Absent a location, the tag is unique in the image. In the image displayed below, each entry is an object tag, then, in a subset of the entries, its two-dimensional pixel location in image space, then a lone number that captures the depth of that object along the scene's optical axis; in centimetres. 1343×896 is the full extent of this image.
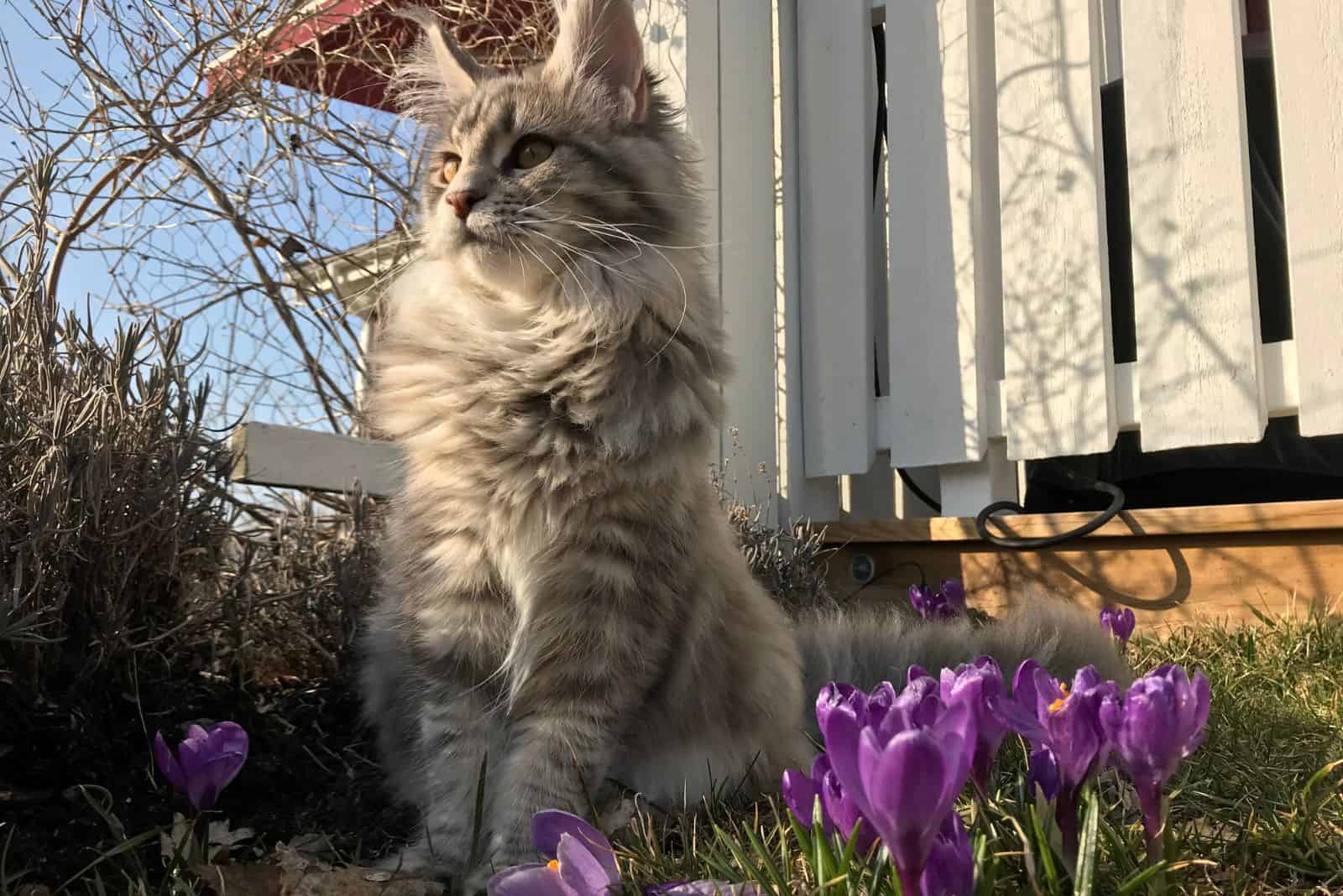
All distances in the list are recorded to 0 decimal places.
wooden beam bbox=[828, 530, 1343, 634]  126
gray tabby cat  90
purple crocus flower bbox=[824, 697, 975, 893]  46
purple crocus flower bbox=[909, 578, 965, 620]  122
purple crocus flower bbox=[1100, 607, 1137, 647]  112
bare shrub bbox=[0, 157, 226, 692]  90
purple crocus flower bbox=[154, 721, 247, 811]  71
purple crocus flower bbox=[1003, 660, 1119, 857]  59
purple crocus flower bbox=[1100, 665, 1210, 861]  57
